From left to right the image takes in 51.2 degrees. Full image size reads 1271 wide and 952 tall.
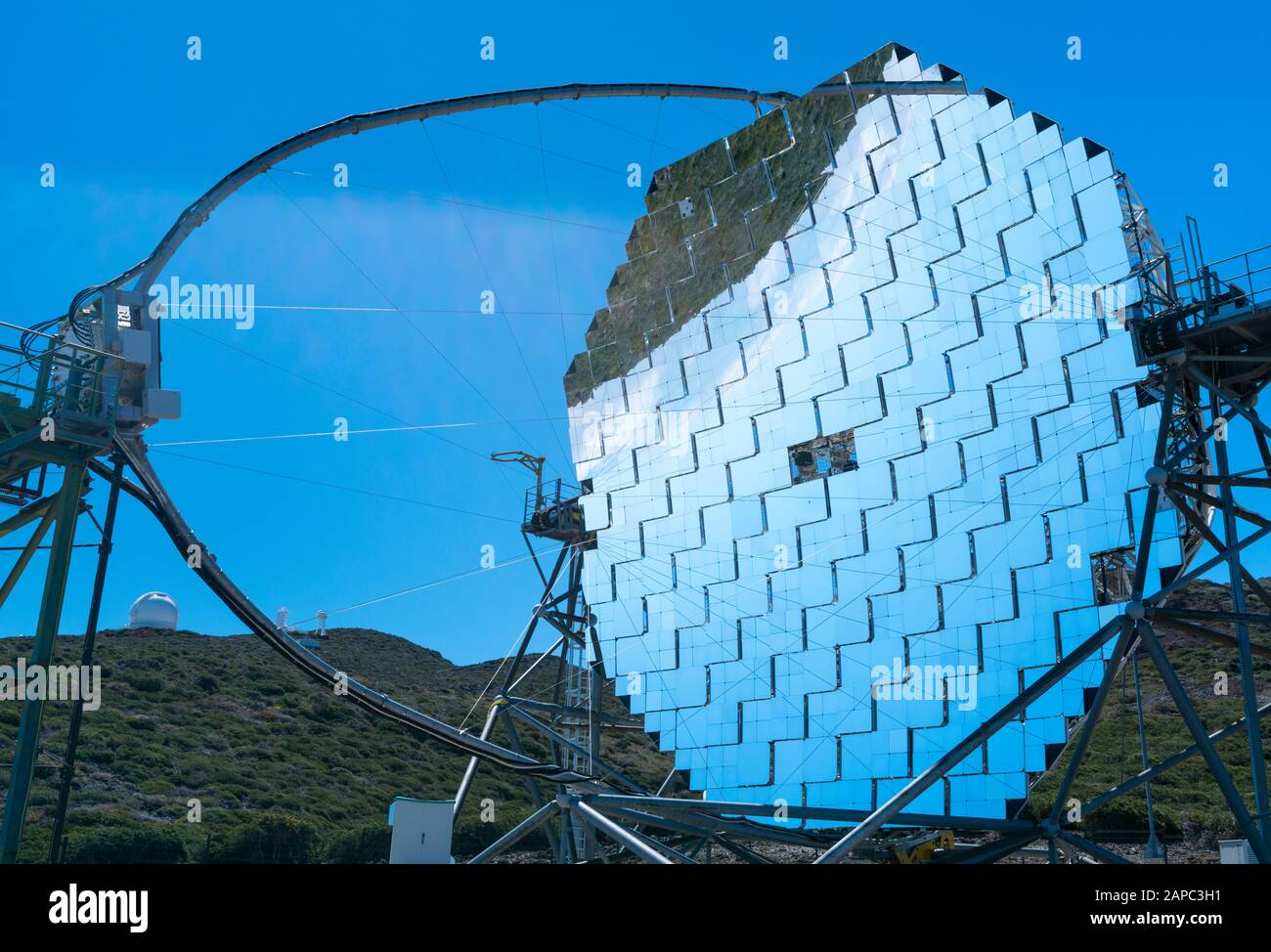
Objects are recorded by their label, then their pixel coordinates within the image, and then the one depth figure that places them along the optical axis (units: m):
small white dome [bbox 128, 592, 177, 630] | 50.84
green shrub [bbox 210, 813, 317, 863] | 41.53
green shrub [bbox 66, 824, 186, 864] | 38.47
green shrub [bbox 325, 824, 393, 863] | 41.38
